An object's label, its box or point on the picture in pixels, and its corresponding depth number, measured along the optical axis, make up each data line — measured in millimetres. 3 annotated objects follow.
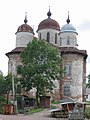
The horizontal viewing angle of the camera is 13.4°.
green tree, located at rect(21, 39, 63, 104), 55125
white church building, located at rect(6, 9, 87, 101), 68312
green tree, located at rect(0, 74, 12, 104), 53875
